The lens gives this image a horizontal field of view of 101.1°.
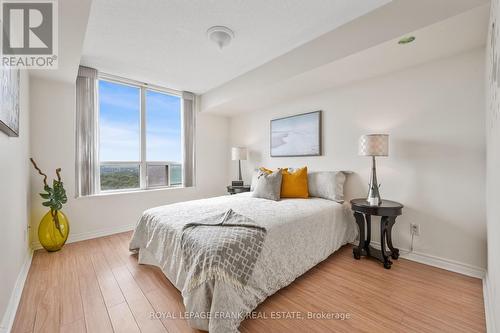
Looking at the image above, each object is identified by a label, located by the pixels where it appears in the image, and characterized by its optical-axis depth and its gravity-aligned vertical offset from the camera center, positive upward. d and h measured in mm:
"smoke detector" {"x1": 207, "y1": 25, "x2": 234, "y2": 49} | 2152 +1418
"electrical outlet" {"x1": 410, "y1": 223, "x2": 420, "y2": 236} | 2295 -727
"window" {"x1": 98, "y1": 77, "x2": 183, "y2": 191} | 3311 +538
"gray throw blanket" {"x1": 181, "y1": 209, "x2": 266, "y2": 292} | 1350 -590
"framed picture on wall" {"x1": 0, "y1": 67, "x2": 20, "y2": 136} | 1266 +474
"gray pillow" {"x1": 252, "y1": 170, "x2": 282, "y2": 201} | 2794 -293
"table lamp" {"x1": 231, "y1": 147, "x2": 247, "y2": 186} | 4012 +233
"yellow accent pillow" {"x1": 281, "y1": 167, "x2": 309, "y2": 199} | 2881 -275
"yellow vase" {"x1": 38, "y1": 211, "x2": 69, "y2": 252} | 2475 -802
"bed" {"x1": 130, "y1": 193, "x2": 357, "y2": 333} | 1315 -759
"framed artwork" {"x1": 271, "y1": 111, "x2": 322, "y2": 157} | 3146 +499
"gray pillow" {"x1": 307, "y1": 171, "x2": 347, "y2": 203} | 2748 -271
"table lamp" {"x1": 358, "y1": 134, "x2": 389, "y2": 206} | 2234 +186
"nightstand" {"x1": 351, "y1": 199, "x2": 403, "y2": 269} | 2135 -669
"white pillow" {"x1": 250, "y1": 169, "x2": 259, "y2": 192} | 3337 -219
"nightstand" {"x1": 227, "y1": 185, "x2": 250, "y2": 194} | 3809 -427
